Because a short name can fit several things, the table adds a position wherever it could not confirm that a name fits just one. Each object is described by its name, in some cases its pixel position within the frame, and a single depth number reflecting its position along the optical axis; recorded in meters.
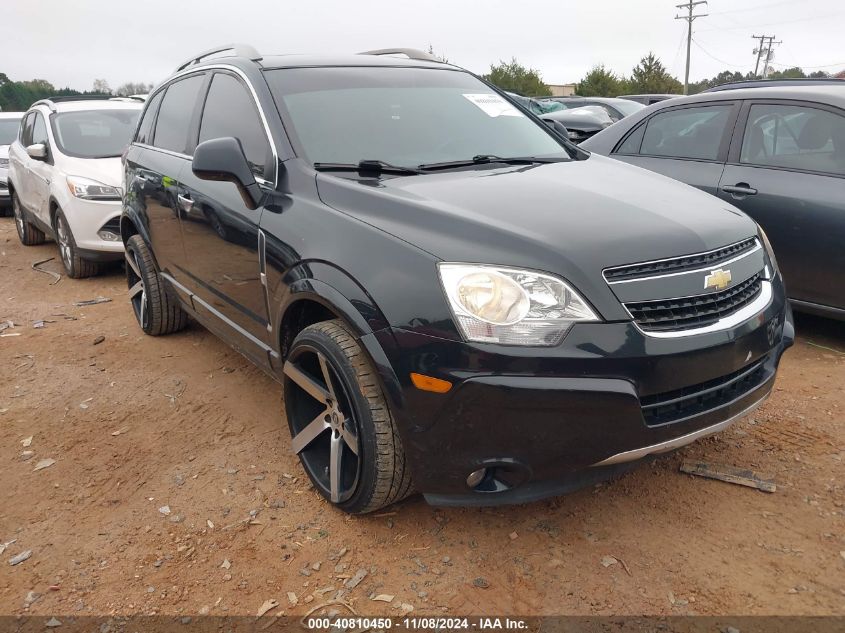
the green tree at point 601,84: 52.56
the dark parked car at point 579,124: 6.43
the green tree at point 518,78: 54.69
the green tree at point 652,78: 53.46
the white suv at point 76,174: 6.58
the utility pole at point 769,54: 67.94
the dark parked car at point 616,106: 11.81
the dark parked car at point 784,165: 4.03
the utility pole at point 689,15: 53.47
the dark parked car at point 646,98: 15.45
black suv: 2.13
